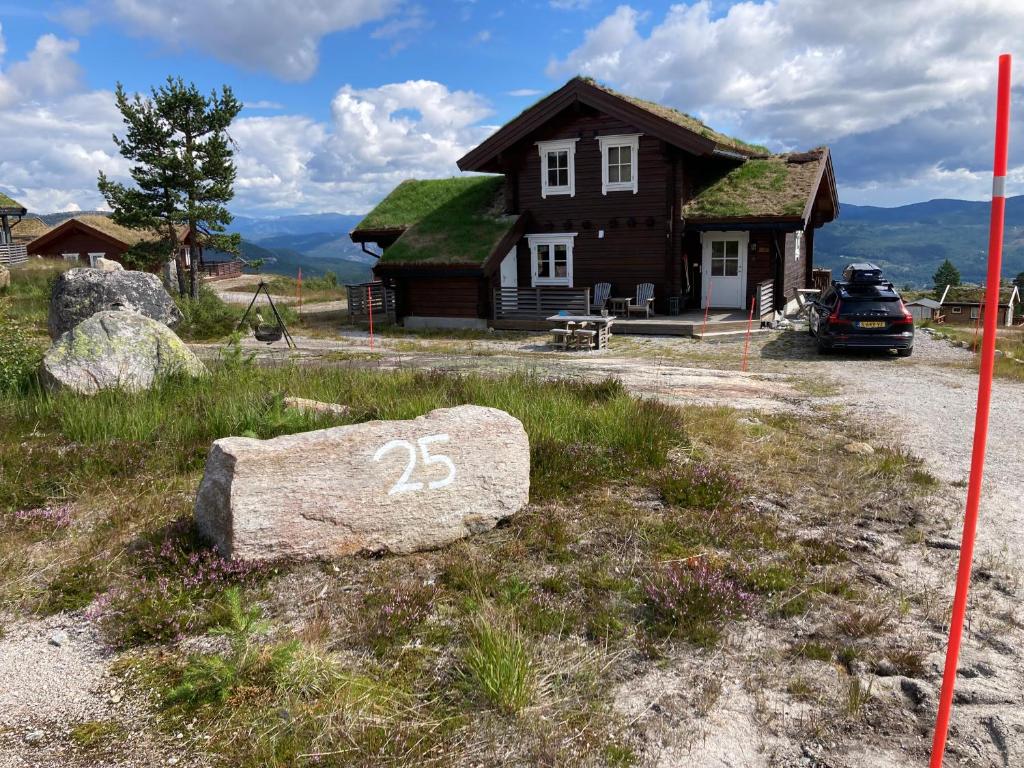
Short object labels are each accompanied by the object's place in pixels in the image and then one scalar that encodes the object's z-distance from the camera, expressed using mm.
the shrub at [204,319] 22484
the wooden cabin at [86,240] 49875
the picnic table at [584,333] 19438
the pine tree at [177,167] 24422
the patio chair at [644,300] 22875
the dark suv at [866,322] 16516
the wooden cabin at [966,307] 66000
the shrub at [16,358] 9672
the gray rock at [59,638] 4469
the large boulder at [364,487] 5102
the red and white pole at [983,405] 3076
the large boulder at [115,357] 9375
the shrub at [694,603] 4582
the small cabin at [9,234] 43606
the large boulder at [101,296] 16062
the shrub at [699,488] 6590
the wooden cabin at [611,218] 22500
